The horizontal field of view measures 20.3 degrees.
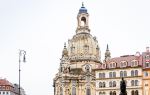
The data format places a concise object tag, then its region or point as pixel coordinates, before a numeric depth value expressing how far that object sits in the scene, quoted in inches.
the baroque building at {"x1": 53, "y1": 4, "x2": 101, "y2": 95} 4896.7
